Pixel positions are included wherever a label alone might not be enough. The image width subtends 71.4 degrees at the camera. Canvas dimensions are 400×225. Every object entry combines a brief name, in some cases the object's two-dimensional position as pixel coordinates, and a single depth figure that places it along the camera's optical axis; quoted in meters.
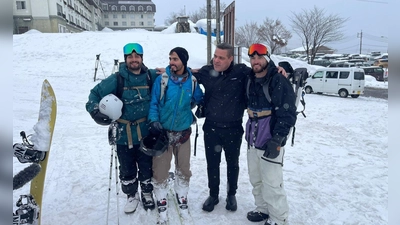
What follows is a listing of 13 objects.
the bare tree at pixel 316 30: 31.77
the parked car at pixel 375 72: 26.81
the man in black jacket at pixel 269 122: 2.98
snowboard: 2.44
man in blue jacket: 3.27
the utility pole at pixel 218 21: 13.50
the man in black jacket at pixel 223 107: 3.41
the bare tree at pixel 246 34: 48.18
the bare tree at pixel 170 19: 76.08
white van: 16.36
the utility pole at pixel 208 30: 13.83
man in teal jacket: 3.21
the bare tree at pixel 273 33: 42.33
